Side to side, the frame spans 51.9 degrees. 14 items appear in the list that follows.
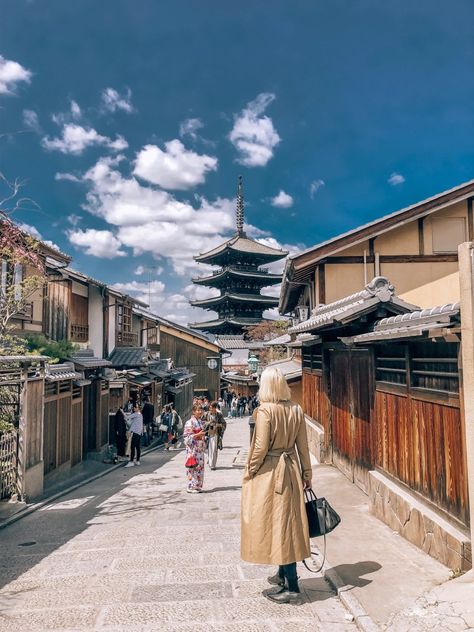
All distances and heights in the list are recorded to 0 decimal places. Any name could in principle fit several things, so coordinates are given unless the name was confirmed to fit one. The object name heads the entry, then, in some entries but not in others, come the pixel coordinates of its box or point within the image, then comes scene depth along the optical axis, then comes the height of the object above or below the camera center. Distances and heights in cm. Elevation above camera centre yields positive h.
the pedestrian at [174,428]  1788 -282
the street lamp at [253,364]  3266 -88
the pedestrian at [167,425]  1773 -266
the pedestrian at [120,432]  1459 -239
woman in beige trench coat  451 -133
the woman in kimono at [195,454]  947 -198
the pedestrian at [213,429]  1196 -192
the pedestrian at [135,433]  1400 -232
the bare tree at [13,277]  989 +185
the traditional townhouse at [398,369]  516 -30
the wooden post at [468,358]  448 -9
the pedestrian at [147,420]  1848 -264
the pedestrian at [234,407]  3453 -399
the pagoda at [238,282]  5000 +736
